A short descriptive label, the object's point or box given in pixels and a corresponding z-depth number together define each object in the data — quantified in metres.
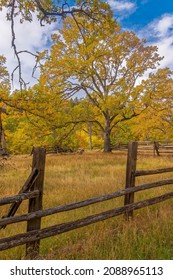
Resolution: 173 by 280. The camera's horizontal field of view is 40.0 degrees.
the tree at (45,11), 5.63
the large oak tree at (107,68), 17.81
